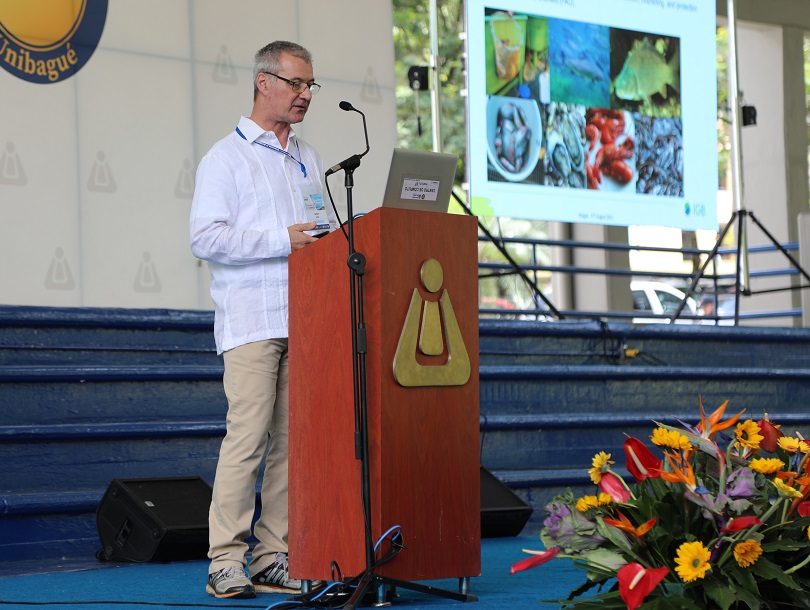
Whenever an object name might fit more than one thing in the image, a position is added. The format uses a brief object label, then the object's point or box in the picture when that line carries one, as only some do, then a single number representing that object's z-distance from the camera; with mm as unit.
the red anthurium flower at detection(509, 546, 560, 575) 7739
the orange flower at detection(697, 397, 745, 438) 7961
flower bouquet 7815
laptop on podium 8887
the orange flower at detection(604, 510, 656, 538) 7777
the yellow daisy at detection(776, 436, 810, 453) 8061
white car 27905
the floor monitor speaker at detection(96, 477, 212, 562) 9995
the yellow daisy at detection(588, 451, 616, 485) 8025
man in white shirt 9256
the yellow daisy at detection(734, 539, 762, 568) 7788
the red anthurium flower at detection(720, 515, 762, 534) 7763
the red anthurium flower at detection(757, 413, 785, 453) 8051
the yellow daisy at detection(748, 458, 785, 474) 7889
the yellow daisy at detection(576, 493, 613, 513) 7925
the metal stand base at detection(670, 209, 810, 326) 15204
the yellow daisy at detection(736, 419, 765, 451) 8013
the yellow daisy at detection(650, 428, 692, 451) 7880
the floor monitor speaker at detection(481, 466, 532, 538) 10651
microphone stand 8574
